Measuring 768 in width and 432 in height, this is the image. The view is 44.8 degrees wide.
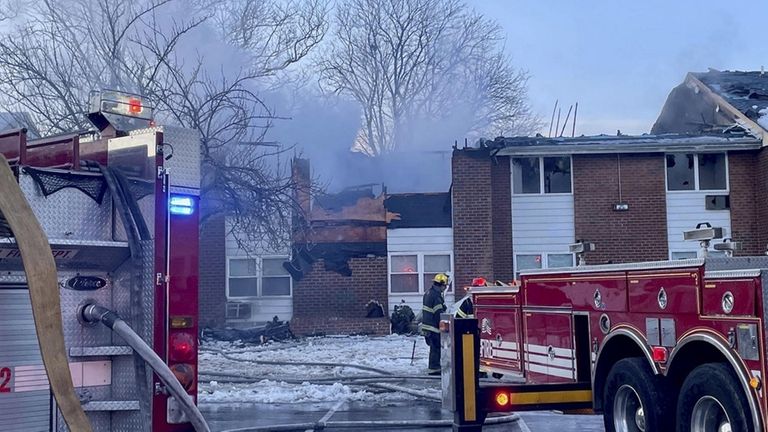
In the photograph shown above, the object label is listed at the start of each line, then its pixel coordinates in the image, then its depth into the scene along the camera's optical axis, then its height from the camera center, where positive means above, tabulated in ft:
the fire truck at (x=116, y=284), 13.87 -0.11
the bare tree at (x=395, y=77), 125.29 +26.33
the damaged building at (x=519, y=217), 67.36 +3.83
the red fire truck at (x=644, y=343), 15.87 -1.59
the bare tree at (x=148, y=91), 50.21 +10.24
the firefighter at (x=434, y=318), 42.24 -2.12
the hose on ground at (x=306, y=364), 43.27 -4.55
